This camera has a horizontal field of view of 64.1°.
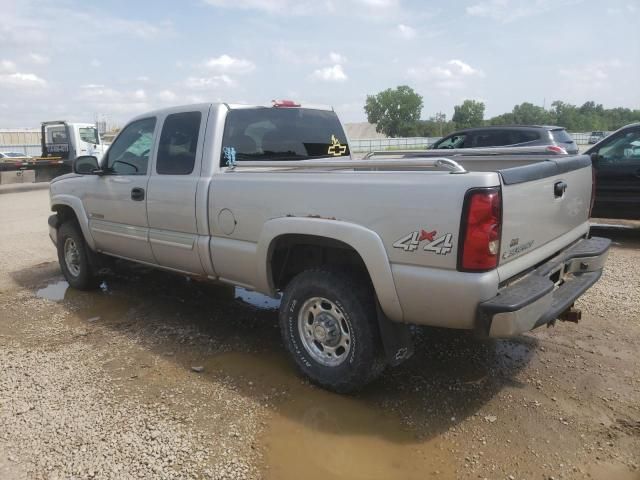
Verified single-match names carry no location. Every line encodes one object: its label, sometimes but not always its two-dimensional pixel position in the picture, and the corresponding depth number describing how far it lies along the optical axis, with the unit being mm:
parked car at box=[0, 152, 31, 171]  19188
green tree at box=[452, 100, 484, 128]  102438
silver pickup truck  2721
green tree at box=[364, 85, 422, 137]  109875
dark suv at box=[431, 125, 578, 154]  9922
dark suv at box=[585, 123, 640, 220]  7336
